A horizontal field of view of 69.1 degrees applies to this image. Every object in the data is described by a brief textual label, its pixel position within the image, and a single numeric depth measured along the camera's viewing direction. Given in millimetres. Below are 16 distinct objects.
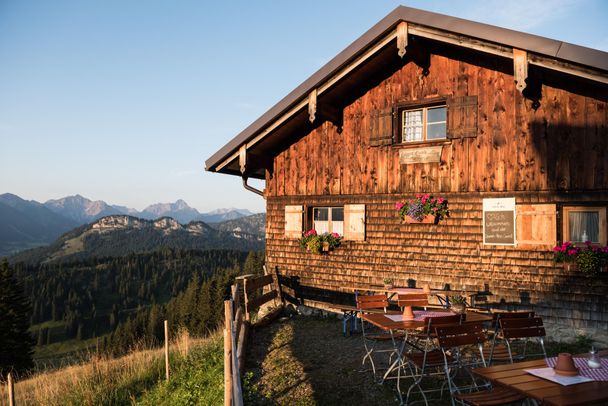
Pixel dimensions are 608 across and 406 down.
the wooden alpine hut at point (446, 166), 8844
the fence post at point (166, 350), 9242
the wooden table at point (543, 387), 3171
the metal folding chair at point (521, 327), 5109
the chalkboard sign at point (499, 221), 9562
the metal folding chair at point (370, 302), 7352
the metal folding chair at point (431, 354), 5250
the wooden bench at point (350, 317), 9066
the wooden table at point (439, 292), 9191
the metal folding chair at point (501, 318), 5222
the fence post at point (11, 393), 8096
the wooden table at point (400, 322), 5672
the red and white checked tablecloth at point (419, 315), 6211
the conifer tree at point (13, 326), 40812
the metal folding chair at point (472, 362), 4016
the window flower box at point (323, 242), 11805
